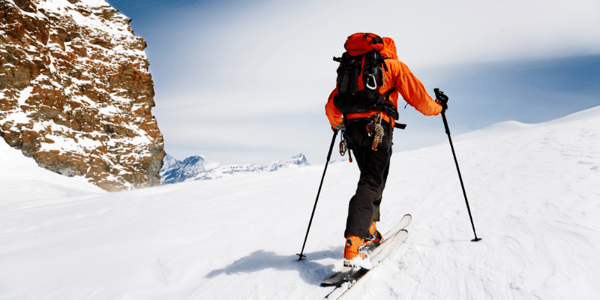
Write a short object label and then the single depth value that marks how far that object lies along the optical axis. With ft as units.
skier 8.72
